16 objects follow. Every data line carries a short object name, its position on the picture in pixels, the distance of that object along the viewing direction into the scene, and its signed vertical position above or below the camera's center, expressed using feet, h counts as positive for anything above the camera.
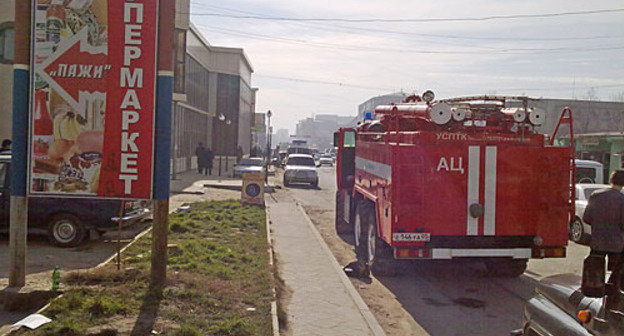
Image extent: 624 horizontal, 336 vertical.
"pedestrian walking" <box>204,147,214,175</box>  114.73 -1.25
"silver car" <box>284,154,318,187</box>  102.01 -2.89
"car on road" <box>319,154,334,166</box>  212.64 -1.84
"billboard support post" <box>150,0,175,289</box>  25.30 +0.70
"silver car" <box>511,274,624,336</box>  13.35 -3.75
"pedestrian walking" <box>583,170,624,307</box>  14.67 -2.02
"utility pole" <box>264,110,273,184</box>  108.68 +4.17
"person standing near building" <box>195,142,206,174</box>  113.19 -0.91
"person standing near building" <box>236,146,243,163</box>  146.66 +0.12
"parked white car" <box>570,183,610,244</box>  48.91 -4.19
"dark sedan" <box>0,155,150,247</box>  36.65 -4.20
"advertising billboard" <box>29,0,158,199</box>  25.09 +2.62
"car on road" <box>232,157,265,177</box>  111.80 -2.10
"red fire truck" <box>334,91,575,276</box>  29.19 -1.66
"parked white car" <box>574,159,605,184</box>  74.54 -1.05
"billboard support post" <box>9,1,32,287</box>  24.85 +0.71
